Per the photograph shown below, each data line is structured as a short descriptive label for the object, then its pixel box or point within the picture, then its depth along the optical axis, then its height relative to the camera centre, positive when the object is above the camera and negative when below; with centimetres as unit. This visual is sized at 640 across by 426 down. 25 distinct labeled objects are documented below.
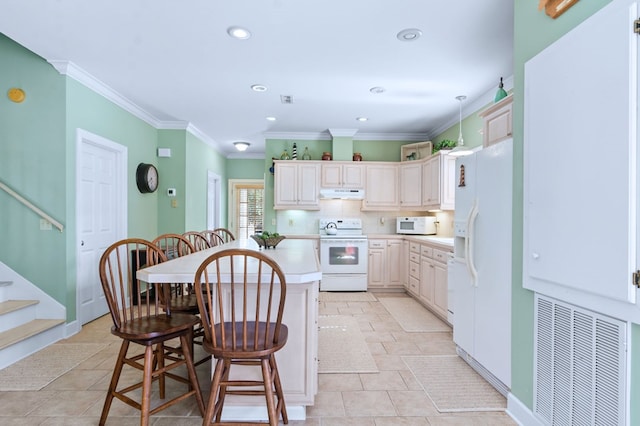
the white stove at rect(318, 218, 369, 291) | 541 -78
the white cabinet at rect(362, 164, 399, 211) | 573 +44
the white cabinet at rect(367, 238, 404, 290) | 545 -82
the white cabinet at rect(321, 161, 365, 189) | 572 +66
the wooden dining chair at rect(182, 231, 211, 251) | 335 -32
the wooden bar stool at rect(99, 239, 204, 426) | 174 -66
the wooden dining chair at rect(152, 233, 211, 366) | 204 -66
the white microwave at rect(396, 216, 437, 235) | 551 -19
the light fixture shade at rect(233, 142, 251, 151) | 634 +127
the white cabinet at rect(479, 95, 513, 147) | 241 +70
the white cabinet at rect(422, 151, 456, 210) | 466 +45
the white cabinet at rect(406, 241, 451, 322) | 382 -80
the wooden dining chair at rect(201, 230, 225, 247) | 401 -31
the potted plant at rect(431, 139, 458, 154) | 473 +97
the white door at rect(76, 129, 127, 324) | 358 +4
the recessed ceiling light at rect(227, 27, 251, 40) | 268 +144
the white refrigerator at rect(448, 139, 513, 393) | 225 -35
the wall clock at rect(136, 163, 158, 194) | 472 +49
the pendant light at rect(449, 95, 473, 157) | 334 +63
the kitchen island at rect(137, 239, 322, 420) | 197 -86
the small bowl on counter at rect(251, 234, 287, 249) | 312 -26
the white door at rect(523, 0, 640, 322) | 132 +22
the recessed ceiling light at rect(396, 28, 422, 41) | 268 +144
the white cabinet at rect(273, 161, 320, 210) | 571 +48
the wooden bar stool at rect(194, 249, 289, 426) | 157 -61
